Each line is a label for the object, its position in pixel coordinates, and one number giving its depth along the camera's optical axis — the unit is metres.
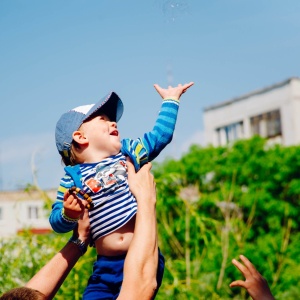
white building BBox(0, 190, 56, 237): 53.31
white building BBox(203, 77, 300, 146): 35.50
